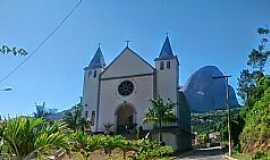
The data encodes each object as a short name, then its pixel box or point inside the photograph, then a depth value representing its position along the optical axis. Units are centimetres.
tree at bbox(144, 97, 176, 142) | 4412
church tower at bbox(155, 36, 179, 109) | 4850
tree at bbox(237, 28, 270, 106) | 4406
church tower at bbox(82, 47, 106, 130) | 5106
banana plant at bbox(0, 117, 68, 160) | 851
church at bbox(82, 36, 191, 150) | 4875
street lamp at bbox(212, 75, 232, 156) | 2988
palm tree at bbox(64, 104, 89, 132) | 4650
